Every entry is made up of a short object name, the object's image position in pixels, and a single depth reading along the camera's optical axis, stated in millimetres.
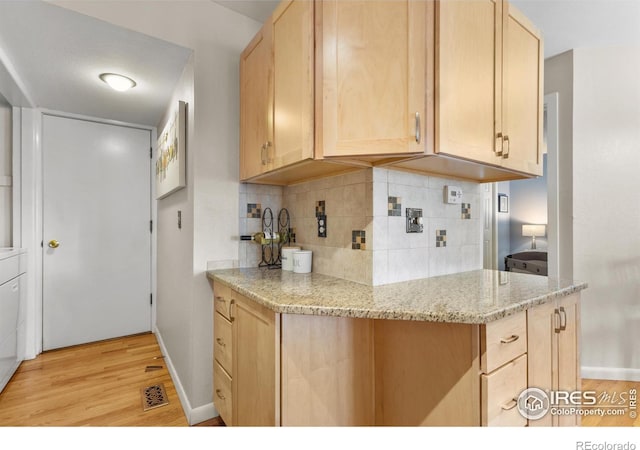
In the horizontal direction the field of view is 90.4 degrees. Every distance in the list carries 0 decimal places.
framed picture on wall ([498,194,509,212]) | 5184
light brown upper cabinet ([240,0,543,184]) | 1198
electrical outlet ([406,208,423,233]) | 1599
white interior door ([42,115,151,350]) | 2701
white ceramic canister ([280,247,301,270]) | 1796
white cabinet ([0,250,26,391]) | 2023
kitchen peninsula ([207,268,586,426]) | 1054
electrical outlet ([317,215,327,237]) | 1723
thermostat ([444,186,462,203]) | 1783
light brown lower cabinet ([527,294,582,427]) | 1239
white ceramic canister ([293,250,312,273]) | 1752
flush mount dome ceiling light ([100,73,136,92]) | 2084
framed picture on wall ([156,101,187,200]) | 1892
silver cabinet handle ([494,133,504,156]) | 1427
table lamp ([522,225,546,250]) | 4980
